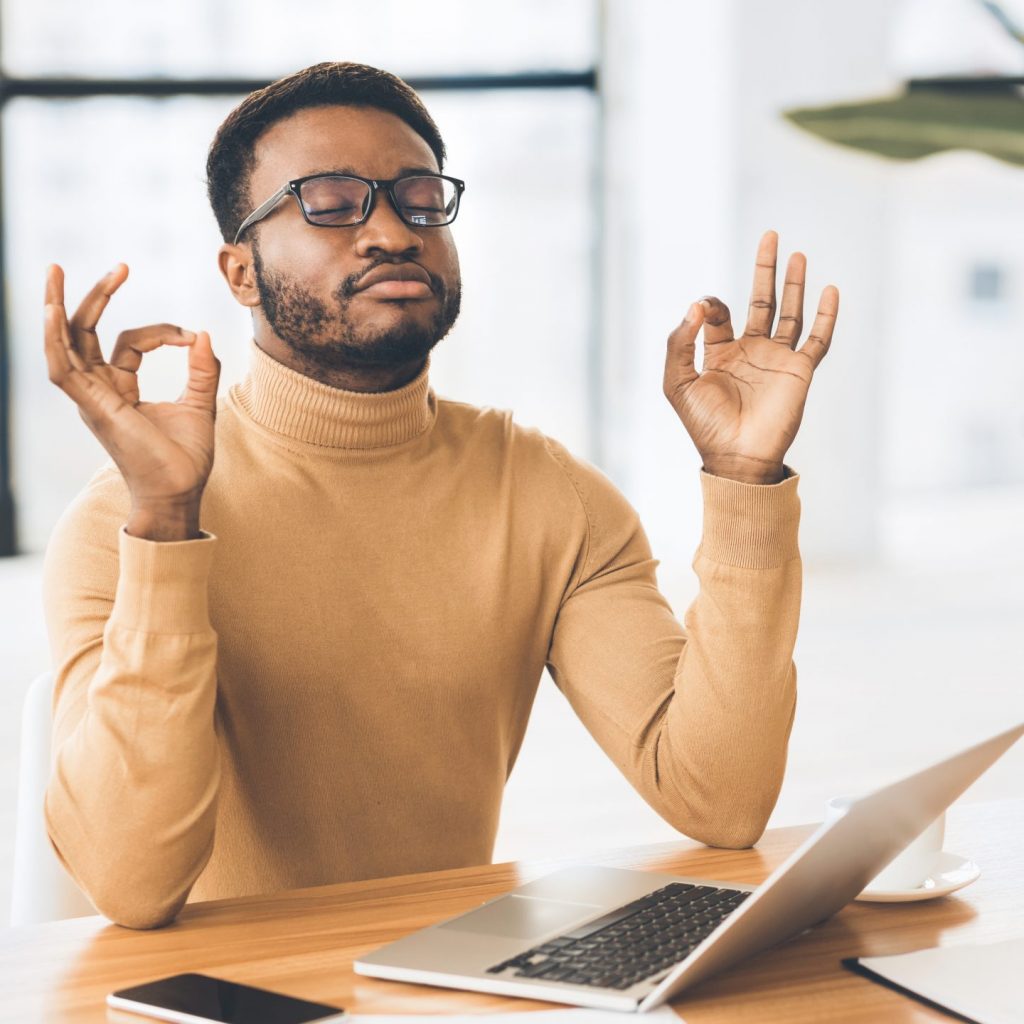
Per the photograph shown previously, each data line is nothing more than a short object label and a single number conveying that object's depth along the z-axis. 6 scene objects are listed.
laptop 1.37
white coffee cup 1.55
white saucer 1.54
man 1.66
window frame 5.41
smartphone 1.36
